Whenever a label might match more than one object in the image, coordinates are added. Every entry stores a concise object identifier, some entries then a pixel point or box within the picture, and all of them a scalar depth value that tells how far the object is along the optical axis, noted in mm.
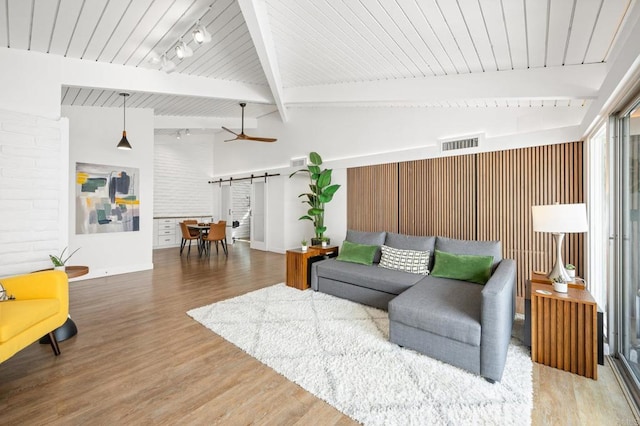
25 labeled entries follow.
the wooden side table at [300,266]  4227
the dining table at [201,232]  7062
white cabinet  8406
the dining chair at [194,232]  7285
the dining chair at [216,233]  6923
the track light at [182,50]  3066
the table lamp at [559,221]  2361
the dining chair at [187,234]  7234
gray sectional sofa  2082
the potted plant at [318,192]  5160
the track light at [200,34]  2789
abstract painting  4836
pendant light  4573
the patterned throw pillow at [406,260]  3539
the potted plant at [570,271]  2652
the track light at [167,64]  3431
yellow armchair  1926
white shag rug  1754
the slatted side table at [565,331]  2094
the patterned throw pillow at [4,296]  2262
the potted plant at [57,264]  2834
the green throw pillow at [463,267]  3074
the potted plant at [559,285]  2312
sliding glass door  2074
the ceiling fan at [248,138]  5437
